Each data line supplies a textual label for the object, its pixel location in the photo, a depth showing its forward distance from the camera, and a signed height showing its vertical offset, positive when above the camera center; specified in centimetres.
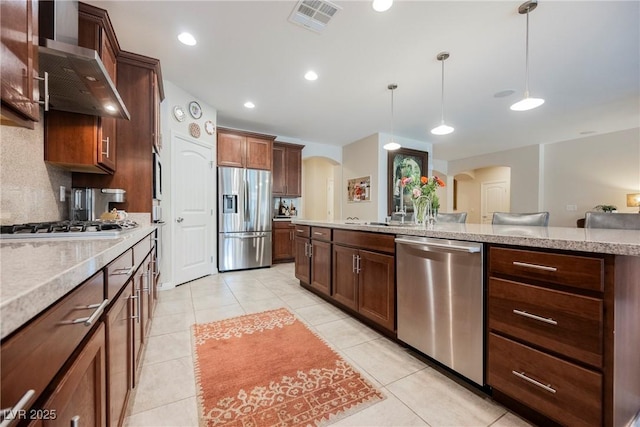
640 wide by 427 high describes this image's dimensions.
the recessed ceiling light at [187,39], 246 +168
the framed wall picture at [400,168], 555 +102
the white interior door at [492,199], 797 +47
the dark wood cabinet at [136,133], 249 +78
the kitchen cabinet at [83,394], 53 -44
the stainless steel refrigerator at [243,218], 432 -9
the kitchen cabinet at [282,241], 512 -57
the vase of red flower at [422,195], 225 +16
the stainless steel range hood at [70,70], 128 +77
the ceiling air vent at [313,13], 208 +168
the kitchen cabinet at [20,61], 92 +59
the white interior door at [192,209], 352 +5
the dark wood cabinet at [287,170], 534 +91
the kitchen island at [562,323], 102 -48
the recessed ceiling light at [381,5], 193 +158
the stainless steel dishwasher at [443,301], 143 -54
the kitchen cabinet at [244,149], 437 +112
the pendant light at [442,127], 273 +97
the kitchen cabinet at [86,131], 181 +60
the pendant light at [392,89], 342 +169
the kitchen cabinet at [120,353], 92 -57
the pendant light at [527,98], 205 +98
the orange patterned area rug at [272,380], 132 -102
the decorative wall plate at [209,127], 399 +134
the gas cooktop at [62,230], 113 -9
